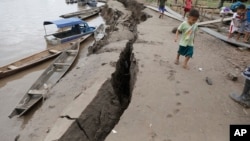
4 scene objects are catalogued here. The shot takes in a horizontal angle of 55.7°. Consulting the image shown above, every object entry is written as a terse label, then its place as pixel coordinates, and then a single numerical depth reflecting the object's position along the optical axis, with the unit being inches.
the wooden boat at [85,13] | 885.3
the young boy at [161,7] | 492.6
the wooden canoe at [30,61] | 398.0
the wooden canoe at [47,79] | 288.2
